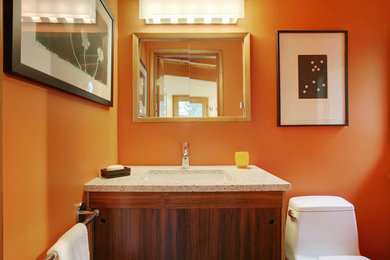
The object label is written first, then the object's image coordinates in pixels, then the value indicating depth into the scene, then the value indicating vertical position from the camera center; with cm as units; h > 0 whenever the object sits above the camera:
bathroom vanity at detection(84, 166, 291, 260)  90 -43
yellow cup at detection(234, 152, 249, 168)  128 -20
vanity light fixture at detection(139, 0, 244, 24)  132 +83
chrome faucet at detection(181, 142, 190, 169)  130 -20
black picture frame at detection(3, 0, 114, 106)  52 +27
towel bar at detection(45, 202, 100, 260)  83 -37
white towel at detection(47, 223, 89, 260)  58 -38
